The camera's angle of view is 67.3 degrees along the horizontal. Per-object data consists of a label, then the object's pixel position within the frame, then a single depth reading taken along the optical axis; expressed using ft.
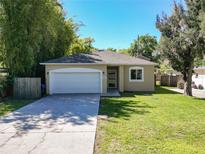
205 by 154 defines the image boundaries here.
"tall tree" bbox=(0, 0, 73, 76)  35.21
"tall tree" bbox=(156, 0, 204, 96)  33.56
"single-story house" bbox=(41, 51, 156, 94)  39.97
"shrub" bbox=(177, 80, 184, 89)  55.07
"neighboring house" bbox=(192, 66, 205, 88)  55.84
